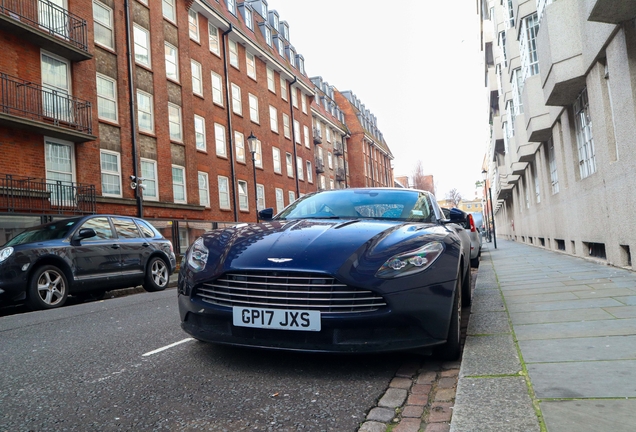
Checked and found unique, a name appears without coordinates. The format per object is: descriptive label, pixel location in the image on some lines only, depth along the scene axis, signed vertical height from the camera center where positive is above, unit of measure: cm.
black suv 752 +5
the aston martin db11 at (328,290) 309 -30
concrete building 683 +213
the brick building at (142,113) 1464 +586
